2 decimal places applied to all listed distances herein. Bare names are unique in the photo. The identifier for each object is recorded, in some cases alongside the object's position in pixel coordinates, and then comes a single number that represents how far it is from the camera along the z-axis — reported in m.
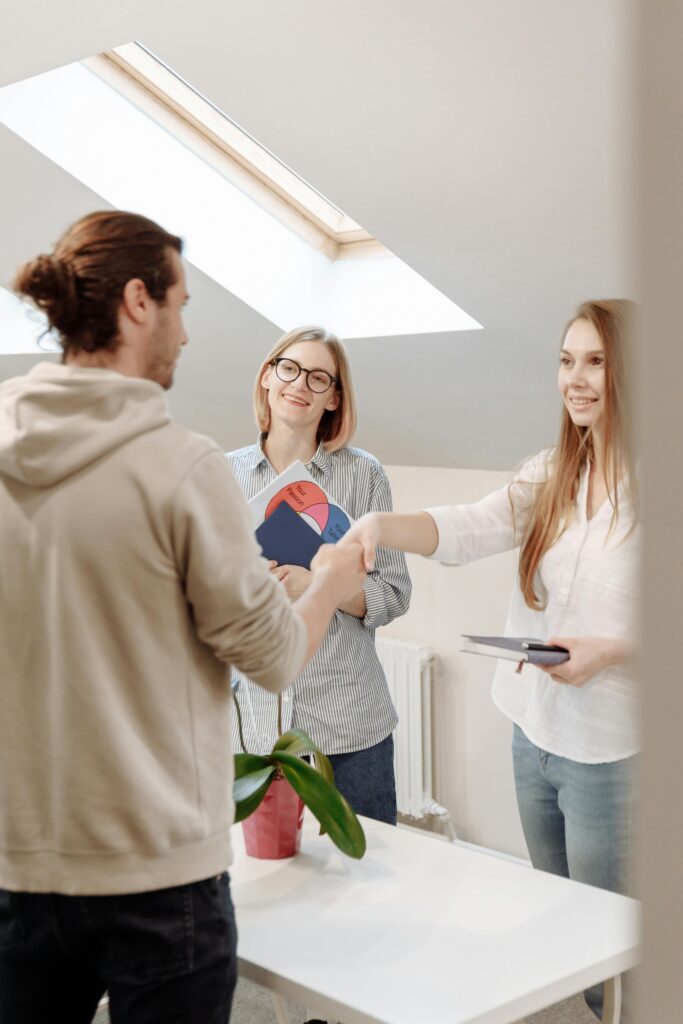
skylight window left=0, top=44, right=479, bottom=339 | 2.74
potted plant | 1.61
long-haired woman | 1.76
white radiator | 3.80
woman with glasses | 2.11
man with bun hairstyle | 1.04
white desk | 1.25
